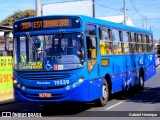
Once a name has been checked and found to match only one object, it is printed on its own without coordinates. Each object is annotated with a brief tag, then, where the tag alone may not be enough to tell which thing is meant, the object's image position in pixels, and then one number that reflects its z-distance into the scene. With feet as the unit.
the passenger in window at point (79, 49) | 36.81
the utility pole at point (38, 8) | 61.05
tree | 232.94
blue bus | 36.63
